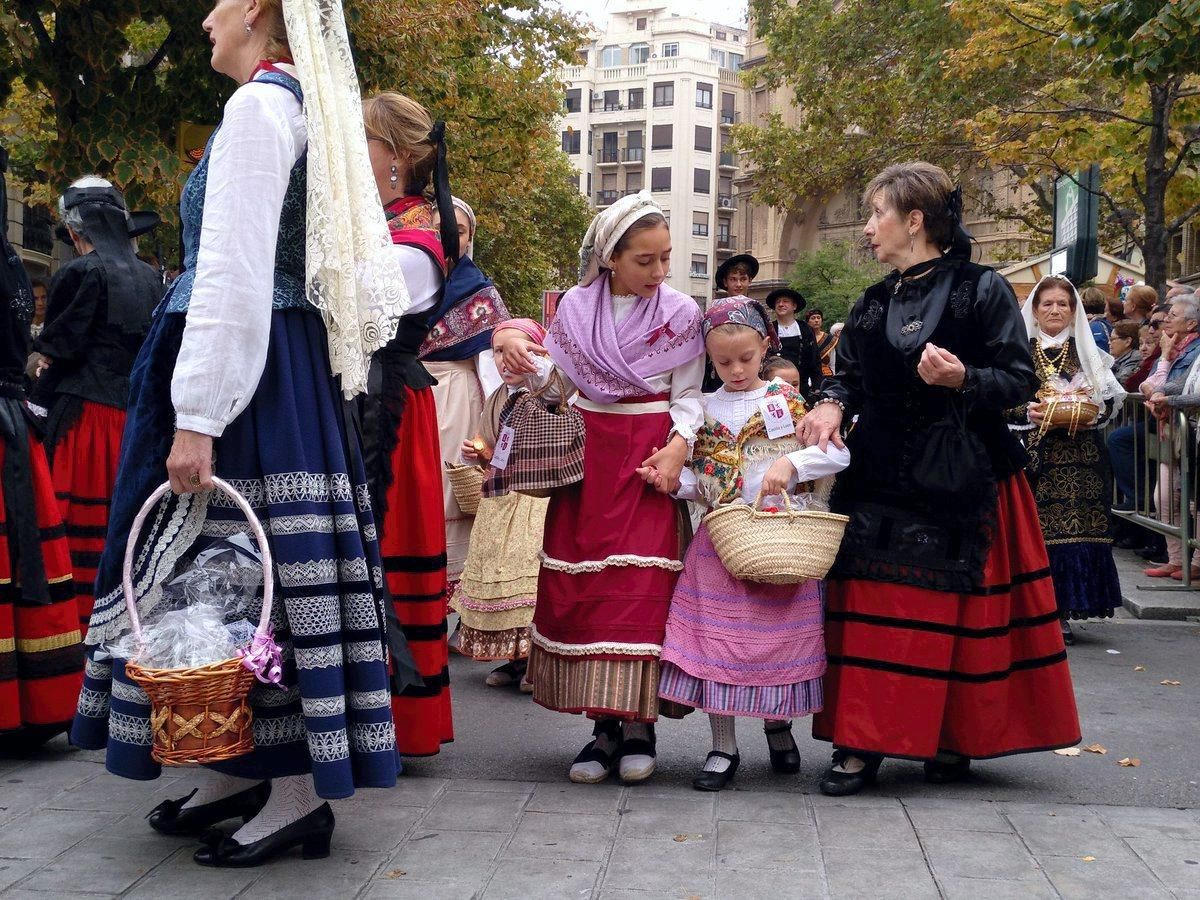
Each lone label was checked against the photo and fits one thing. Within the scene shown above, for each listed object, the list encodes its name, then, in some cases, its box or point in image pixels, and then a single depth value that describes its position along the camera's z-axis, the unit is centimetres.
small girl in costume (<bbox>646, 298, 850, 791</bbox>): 493
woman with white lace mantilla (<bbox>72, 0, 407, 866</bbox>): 374
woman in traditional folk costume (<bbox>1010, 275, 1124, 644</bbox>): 806
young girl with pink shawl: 501
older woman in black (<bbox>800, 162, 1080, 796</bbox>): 484
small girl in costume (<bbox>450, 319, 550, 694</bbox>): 670
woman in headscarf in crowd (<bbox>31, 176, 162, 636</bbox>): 624
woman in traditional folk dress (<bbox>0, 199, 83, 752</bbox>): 523
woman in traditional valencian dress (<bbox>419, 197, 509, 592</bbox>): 612
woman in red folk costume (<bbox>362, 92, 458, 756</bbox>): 471
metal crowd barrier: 984
